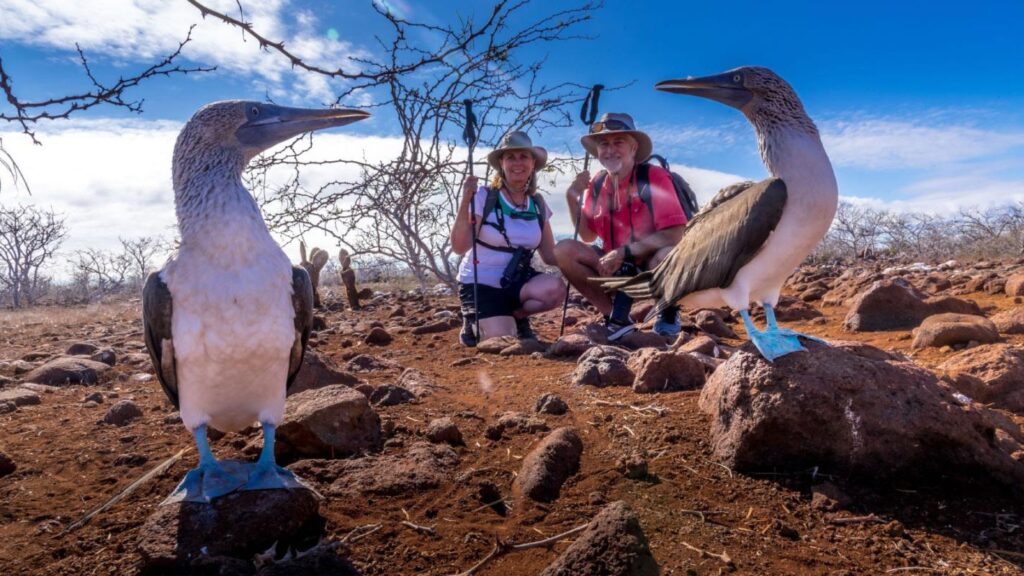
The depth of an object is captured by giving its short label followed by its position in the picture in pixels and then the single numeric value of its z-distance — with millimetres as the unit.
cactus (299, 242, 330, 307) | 9462
